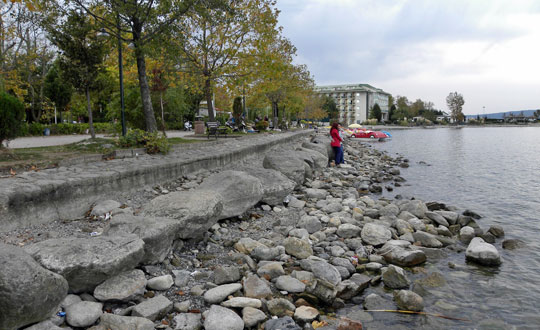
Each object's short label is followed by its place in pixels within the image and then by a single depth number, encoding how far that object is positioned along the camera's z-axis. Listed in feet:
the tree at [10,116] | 25.85
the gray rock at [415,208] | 26.32
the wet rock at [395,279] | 15.30
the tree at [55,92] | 97.25
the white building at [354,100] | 412.57
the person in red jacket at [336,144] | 50.83
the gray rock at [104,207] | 18.93
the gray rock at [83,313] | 10.44
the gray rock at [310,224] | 21.74
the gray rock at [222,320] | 10.97
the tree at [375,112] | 383.26
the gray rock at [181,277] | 13.60
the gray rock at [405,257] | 17.65
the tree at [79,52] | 44.16
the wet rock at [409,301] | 13.74
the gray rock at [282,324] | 11.30
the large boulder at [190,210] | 16.67
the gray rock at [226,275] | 14.08
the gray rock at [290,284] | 13.91
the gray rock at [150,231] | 14.07
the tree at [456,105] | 359.46
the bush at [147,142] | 33.06
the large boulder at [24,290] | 9.21
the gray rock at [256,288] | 13.19
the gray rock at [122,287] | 11.65
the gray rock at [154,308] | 11.15
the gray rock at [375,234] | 20.11
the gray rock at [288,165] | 32.40
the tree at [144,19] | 34.24
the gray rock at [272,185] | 25.81
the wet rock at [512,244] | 21.48
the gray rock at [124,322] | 10.41
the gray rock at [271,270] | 15.06
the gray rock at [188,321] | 11.03
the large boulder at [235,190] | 21.54
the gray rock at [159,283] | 13.05
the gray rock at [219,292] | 12.52
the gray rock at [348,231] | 20.95
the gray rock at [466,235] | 21.98
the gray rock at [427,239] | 20.85
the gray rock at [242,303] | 12.18
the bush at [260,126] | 93.61
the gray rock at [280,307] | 12.30
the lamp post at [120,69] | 39.17
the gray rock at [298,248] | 17.42
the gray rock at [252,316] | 11.51
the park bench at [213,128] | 56.44
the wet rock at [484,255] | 18.56
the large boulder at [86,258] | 11.13
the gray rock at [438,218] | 24.70
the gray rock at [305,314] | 12.17
